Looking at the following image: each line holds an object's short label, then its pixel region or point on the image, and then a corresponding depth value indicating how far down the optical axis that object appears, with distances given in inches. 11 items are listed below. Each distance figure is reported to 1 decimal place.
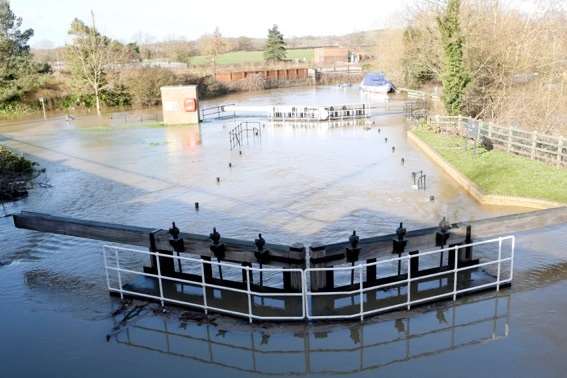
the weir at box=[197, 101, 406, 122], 1349.7
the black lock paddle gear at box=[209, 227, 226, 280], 340.2
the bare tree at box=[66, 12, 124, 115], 1818.4
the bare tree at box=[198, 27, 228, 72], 4148.1
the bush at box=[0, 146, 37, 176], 758.5
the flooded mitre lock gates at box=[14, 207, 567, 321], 327.0
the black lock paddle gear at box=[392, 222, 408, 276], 341.7
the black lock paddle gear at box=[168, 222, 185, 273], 352.5
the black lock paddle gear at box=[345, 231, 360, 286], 329.7
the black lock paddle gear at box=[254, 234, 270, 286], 329.1
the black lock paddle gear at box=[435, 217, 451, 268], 349.4
